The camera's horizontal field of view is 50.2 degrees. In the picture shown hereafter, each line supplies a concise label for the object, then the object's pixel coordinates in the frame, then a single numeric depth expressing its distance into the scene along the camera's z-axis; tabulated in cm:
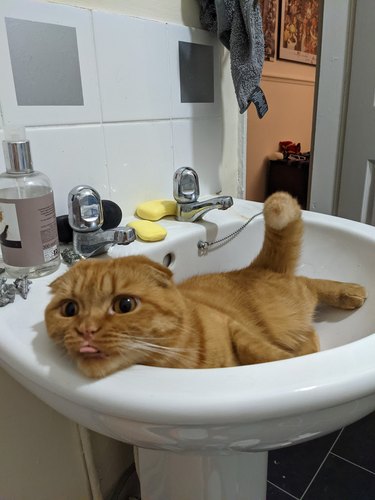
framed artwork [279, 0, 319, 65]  228
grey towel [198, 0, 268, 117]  77
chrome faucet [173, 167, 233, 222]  74
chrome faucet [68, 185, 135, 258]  59
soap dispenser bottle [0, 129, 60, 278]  52
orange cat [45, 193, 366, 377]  38
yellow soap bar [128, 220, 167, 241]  68
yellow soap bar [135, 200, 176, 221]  77
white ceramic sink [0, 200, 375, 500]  31
